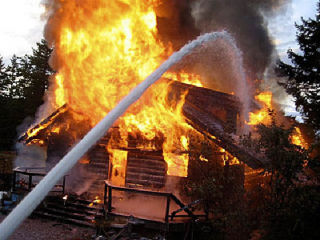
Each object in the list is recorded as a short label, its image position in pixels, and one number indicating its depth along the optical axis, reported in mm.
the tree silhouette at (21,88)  34719
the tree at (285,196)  6660
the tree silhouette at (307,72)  17625
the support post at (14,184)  13044
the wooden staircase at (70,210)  10742
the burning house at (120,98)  13055
